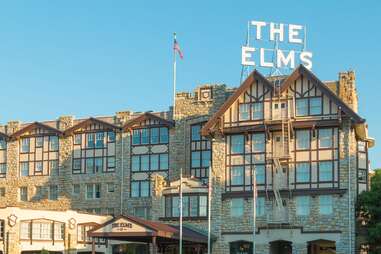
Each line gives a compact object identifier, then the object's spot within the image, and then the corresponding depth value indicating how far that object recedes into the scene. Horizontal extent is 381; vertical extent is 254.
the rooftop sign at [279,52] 74.89
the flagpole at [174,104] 88.35
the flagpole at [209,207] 68.56
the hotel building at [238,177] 69.88
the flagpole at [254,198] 68.72
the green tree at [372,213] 67.88
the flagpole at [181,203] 67.64
